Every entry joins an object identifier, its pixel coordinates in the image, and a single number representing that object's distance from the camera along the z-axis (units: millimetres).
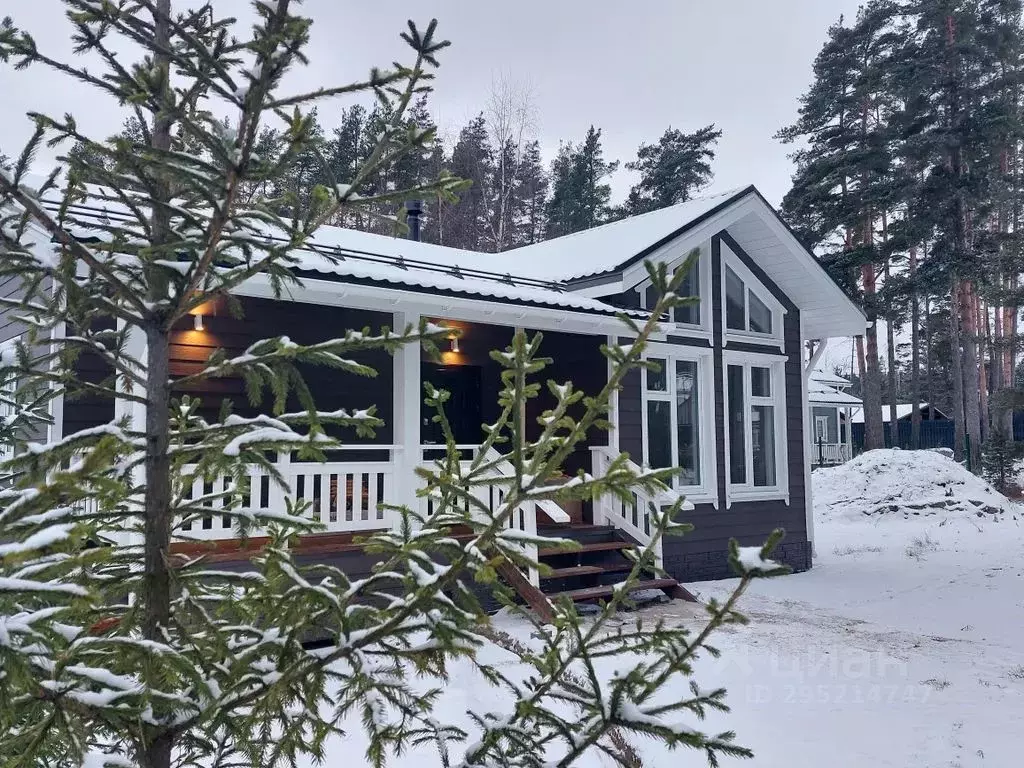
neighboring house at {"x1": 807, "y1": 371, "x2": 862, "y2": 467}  28102
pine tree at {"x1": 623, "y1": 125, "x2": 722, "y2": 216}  27125
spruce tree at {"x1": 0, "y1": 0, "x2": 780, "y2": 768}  1595
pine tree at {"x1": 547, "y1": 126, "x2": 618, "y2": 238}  27703
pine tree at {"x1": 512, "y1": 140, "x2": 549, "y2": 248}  28328
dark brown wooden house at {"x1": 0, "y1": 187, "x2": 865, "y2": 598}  6633
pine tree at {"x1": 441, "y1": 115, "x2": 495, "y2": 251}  26000
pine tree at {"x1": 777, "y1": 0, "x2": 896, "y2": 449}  20922
